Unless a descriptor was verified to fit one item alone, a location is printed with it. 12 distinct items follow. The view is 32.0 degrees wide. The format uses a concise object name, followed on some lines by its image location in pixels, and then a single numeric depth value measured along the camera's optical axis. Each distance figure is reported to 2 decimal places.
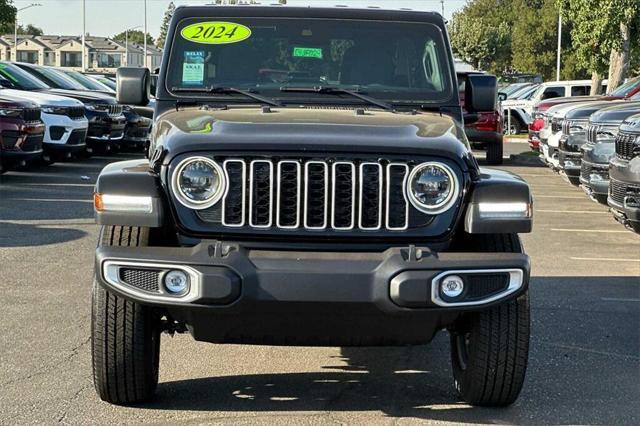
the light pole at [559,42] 52.38
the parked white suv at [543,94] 30.16
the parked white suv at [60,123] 17.98
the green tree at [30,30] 176.64
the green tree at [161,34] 140.38
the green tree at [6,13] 38.81
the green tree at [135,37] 177.38
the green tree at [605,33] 27.58
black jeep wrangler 4.64
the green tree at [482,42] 69.19
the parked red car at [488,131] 21.95
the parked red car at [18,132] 15.52
